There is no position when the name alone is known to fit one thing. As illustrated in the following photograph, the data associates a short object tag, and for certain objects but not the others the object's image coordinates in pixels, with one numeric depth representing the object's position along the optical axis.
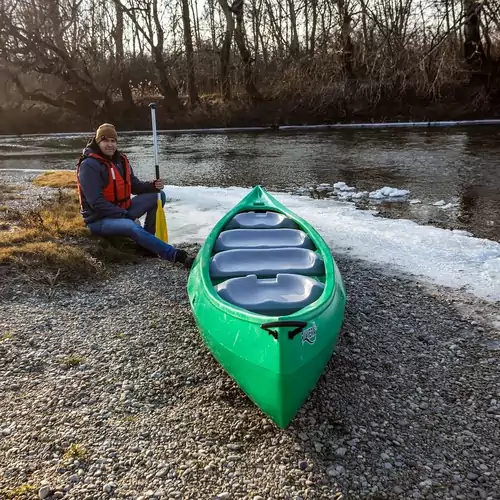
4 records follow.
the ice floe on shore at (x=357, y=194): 8.19
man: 4.88
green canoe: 2.52
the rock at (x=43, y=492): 2.22
